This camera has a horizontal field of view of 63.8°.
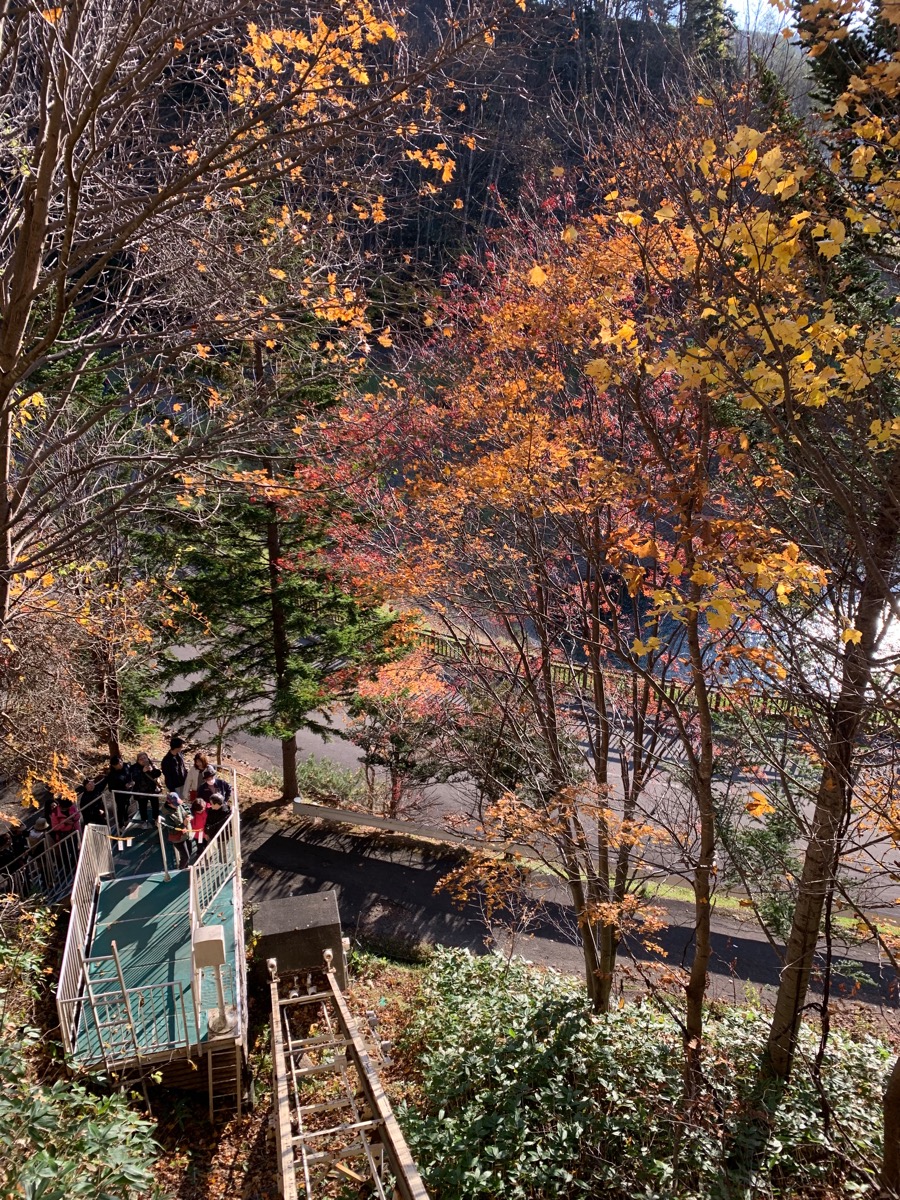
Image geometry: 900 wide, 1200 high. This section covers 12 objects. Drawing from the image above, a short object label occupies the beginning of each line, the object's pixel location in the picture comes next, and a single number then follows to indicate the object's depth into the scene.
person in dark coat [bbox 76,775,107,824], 10.87
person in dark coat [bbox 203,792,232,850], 10.71
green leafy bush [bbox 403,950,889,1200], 5.14
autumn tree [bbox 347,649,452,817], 13.60
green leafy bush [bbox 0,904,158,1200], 3.29
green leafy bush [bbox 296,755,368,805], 16.72
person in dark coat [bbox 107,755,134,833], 11.23
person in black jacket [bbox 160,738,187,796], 11.62
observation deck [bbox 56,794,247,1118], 7.25
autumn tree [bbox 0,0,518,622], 4.02
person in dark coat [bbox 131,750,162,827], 11.45
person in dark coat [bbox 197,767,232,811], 10.73
